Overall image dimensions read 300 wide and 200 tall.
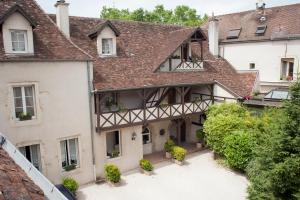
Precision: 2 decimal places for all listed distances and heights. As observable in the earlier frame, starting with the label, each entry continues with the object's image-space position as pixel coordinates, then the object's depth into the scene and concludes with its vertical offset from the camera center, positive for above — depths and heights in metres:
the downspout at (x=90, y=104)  14.58 -1.95
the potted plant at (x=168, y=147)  18.50 -5.42
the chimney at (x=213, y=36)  23.78 +2.78
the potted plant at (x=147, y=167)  16.25 -5.95
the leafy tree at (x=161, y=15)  46.06 +9.40
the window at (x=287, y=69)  21.07 -0.21
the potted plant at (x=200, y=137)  20.12 -5.18
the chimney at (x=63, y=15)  16.34 +3.22
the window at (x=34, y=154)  13.46 -4.26
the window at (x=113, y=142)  16.89 -4.69
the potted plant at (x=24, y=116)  12.90 -2.26
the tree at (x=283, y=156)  9.92 -3.40
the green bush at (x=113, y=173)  14.81 -5.77
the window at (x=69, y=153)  14.45 -4.56
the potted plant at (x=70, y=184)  13.52 -5.79
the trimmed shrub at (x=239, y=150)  15.58 -4.81
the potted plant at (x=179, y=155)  17.50 -5.64
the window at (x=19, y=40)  12.92 +1.39
